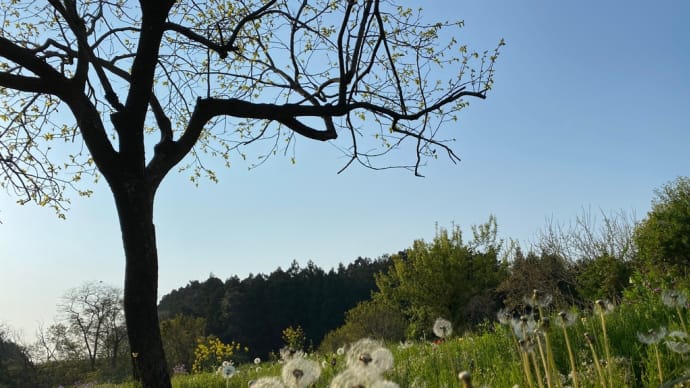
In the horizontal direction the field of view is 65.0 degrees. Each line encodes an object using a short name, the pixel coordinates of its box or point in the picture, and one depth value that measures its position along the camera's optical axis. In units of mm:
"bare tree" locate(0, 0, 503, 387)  5727
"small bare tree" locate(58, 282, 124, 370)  32344
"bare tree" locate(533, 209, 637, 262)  18688
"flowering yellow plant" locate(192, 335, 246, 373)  11502
